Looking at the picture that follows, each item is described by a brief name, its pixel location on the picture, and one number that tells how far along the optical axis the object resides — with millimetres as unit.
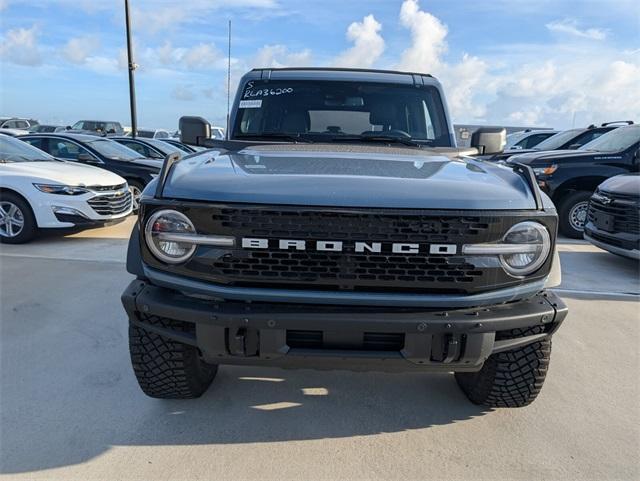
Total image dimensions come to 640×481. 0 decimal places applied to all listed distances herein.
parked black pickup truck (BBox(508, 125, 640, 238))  7855
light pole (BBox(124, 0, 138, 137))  15219
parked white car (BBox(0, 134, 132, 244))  6637
